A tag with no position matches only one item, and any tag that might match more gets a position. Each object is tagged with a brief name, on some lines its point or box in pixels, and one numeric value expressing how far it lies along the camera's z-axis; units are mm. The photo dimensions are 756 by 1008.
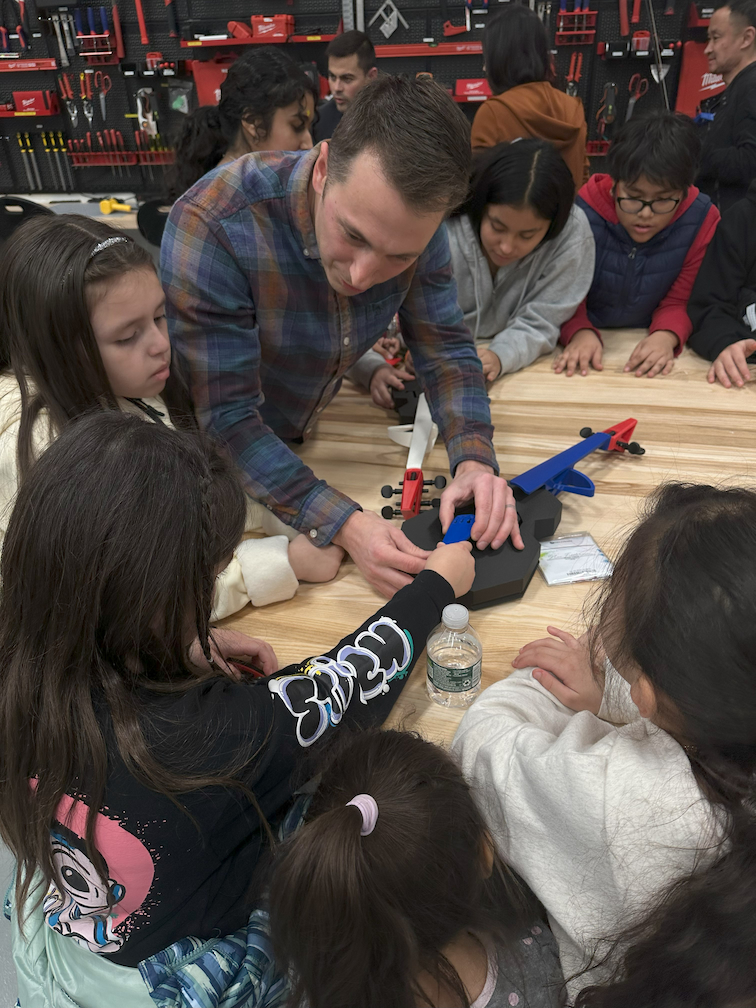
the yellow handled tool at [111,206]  3740
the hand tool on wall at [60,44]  3688
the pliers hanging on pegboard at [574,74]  3383
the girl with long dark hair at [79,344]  1035
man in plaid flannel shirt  1006
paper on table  1131
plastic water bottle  930
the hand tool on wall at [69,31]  3693
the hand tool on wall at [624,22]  3216
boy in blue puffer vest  1721
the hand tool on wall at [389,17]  3451
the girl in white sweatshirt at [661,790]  638
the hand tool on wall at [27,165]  4008
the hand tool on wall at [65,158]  4012
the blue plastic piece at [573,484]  1276
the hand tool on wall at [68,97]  3807
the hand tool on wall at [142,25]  3586
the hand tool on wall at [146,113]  3711
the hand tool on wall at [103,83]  3766
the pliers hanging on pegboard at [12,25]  3734
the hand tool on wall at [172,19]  3576
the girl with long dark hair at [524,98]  2229
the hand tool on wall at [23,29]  3733
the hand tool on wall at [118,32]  3641
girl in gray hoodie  1601
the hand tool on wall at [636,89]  3379
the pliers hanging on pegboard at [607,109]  3393
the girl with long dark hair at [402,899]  639
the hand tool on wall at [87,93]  3773
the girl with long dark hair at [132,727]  687
